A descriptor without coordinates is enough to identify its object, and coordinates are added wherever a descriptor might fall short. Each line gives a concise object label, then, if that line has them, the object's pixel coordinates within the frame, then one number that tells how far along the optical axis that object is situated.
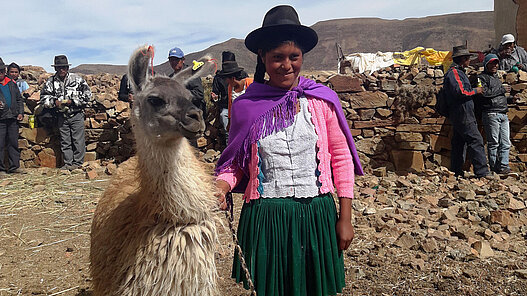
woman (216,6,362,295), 1.86
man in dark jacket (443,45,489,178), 6.43
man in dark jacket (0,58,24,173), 8.17
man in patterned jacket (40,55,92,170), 8.20
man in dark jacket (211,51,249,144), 7.32
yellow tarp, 10.57
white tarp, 14.64
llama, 1.79
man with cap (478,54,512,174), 6.70
